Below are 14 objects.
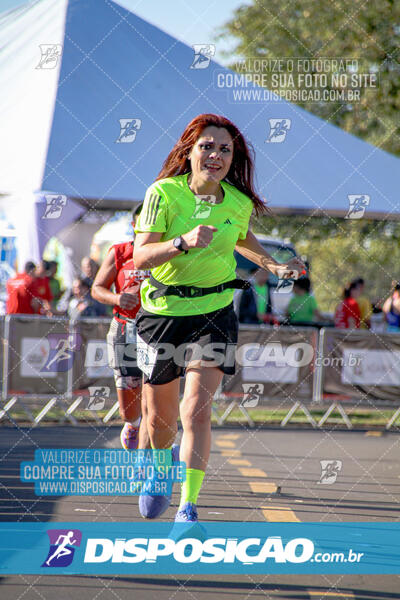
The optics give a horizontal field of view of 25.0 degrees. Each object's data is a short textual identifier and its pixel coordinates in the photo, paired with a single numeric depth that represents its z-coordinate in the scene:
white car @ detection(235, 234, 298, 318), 17.97
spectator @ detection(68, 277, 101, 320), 11.79
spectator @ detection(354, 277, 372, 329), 12.95
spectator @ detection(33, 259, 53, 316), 12.05
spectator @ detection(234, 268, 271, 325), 13.41
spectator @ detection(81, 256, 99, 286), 11.09
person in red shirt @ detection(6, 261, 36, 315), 11.70
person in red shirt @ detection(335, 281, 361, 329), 12.86
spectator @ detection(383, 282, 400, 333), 13.52
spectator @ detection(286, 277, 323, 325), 12.41
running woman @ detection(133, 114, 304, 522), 4.29
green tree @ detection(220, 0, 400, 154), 24.56
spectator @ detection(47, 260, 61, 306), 12.66
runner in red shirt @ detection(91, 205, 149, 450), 6.02
